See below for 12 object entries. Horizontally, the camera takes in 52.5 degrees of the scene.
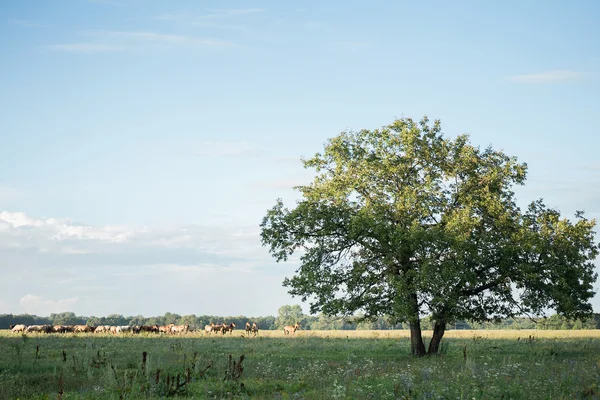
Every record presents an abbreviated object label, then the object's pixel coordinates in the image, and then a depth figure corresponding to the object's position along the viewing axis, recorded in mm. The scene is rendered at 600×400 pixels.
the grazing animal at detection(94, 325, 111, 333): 73694
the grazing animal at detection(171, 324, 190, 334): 69375
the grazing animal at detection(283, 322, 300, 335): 70275
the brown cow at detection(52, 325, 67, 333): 70625
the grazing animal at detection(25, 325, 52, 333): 70850
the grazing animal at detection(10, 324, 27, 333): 79125
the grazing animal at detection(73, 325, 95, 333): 70625
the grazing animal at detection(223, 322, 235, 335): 70938
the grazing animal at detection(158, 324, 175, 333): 67781
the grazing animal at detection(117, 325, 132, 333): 70781
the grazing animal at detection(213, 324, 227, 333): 72038
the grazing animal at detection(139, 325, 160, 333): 67750
